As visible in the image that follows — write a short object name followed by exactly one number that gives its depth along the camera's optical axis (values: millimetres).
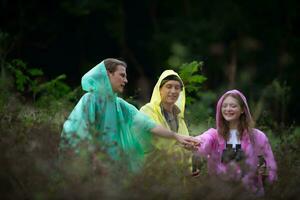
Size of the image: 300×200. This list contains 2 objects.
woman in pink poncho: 11588
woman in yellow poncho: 13602
